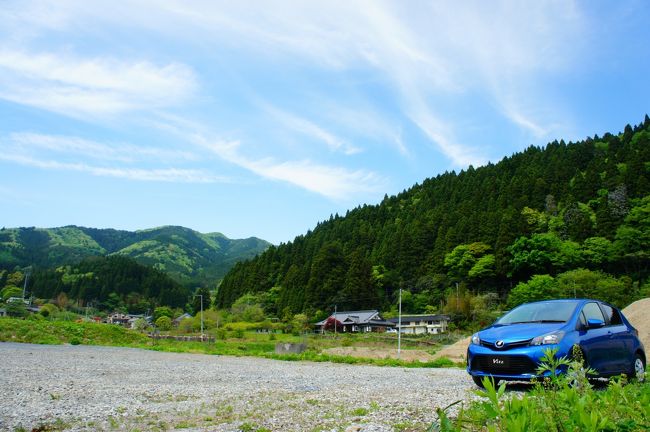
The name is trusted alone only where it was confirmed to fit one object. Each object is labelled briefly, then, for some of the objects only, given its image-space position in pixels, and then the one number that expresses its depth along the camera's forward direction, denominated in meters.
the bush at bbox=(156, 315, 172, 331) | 89.10
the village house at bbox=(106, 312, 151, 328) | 121.29
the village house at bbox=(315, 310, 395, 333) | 71.94
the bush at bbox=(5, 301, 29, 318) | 71.12
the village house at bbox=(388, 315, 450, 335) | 68.62
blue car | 6.75
